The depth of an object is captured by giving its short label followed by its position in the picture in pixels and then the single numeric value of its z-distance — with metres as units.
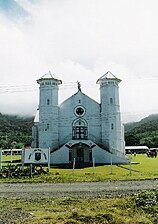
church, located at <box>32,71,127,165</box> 46.22
